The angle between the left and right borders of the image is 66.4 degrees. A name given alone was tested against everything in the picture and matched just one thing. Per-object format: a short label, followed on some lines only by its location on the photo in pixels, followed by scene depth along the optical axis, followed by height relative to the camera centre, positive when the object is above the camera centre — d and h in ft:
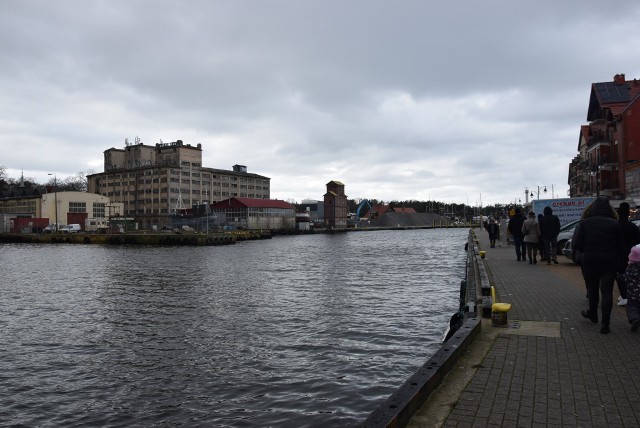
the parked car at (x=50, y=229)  300.40 +0.59
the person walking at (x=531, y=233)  60.75 -1.53
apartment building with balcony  132.67 +24.14
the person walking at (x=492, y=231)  105.40 -2.08
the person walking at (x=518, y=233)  69.36 -1.73
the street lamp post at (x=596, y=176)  151.29 +14.09
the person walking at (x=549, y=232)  59.57 -1.45
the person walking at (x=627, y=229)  30.76 -0.63
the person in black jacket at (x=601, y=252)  26.37 -1.78
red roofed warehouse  337.95 +9.29
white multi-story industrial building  398.21 +40.48
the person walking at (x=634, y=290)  26.08 -3.79
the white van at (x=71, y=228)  295.36 +0.86
